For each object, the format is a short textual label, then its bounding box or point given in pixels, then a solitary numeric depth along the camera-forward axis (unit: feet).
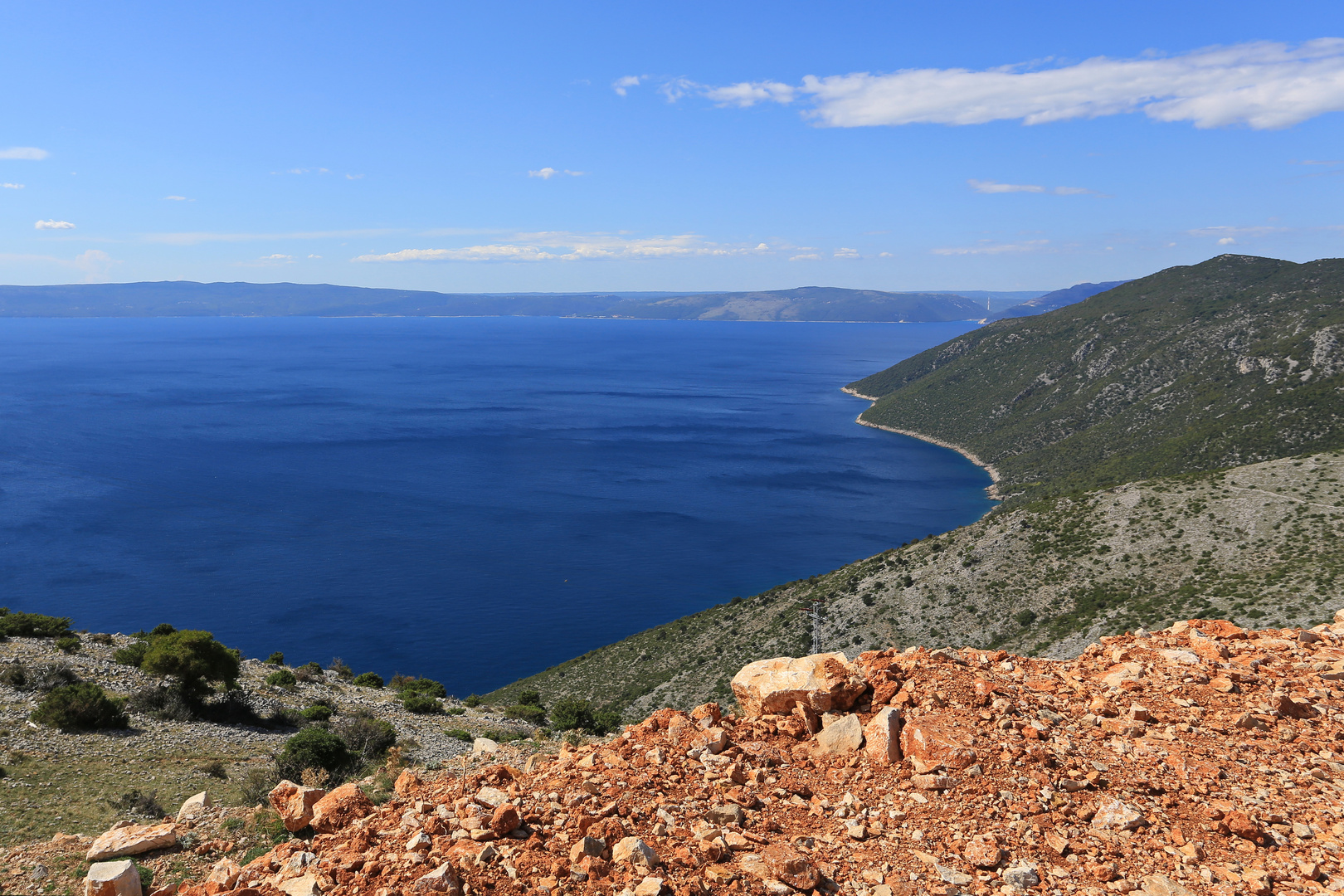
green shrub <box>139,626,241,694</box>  97.86
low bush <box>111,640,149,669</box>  109.81
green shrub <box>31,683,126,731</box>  79.98
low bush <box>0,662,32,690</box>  90.33
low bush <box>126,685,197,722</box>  90.02
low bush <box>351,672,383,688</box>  143.23
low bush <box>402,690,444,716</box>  112.78
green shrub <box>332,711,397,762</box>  80.94
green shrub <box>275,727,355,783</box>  66.54
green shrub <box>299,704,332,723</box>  101.35
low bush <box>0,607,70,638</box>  117.50
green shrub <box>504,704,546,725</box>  121.80
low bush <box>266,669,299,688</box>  116.57
